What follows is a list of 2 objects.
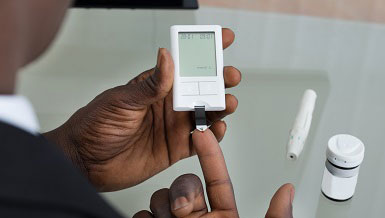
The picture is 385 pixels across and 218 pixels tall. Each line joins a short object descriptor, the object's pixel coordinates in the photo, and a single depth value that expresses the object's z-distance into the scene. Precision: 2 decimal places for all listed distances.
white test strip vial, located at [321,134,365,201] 0.75
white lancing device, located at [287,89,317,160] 0.82
